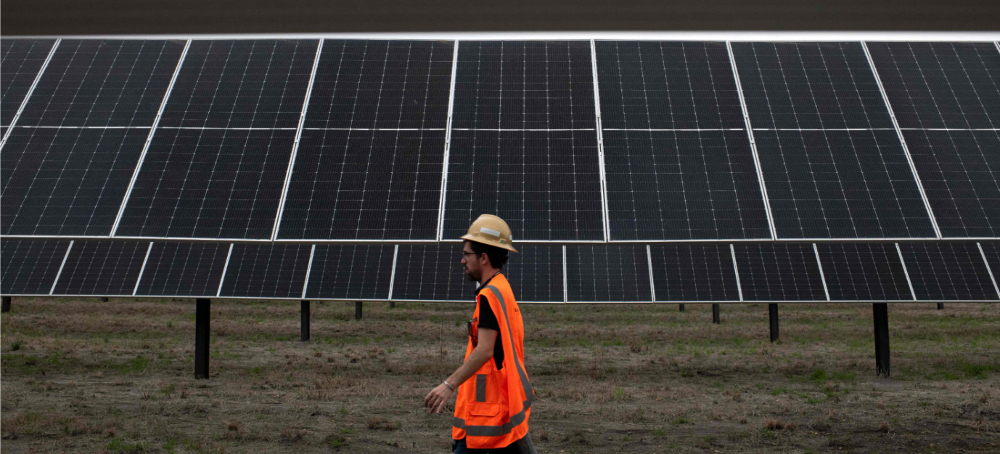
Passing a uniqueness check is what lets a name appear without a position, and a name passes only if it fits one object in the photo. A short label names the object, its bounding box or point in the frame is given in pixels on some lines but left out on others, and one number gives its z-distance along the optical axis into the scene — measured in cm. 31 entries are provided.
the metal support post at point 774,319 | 2101
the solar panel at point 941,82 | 1347
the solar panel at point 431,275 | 1254
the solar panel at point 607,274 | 1204
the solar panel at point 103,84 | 1347
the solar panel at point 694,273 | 1244
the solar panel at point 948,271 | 1274
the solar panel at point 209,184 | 1101
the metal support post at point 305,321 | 2062
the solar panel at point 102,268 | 1209
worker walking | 461
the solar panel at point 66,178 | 1133
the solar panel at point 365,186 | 1089
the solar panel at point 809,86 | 1314
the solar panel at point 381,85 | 1294
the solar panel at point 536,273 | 1222
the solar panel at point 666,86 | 1293
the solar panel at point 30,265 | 1252
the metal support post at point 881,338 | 1347
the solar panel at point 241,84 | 1312
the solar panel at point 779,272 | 1302
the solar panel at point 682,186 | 1084
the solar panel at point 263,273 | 1238
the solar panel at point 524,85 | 1287
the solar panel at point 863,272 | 1237
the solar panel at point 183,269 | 1193
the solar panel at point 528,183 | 1091
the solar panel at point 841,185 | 1104
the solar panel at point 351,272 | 1250
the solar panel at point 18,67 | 1395
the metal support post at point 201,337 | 1292
